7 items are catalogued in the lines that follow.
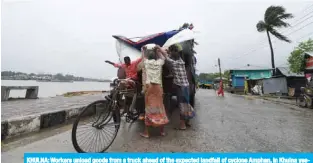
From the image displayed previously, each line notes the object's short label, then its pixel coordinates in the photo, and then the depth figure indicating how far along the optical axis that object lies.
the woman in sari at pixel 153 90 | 2.83
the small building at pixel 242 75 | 29.53
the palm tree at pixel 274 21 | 22.73
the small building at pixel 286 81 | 16.43
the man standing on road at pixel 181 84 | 3.27
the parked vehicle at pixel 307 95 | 8.18
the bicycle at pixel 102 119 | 2.16
